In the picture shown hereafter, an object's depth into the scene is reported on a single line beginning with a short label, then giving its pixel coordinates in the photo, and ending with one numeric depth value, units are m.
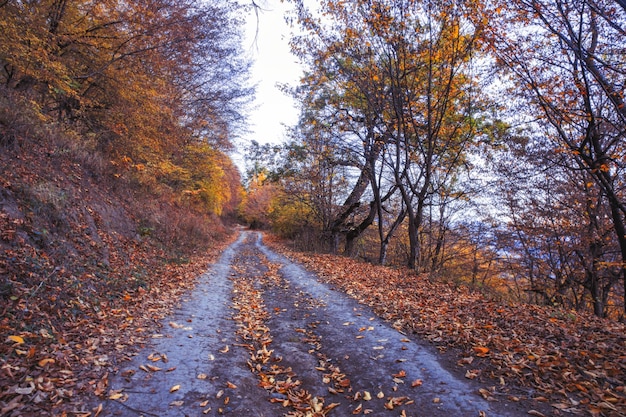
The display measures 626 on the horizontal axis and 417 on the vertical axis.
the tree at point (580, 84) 6.65
